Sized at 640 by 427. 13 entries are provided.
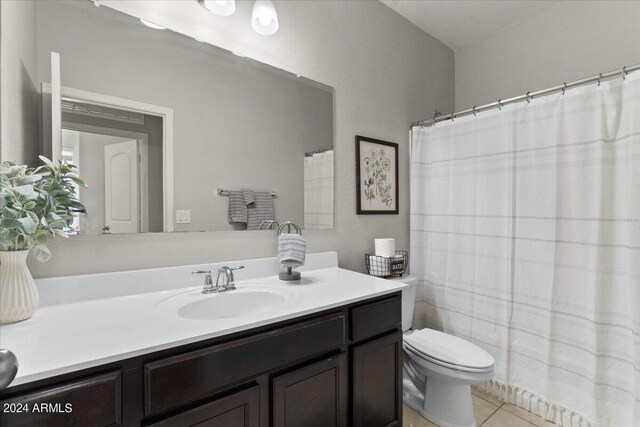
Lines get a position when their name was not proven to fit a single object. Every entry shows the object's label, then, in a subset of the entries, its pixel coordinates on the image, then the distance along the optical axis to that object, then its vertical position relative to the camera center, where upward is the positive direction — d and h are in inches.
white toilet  61.4 -33.1
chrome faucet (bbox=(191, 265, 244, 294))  52.0 -12.9
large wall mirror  46.5 +14.6
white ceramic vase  35.7 -9.6
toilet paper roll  77.4 -9.5
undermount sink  46.5 -15.2
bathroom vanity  28.5 -17.2
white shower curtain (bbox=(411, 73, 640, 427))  58.8 -8.1
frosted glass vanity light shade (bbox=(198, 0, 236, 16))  56.4 +37.4
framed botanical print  80.6 +9.2
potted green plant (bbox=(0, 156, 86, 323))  33.0 -1.5
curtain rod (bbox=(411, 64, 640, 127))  58.1 +25.8
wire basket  76.2 -13.9
